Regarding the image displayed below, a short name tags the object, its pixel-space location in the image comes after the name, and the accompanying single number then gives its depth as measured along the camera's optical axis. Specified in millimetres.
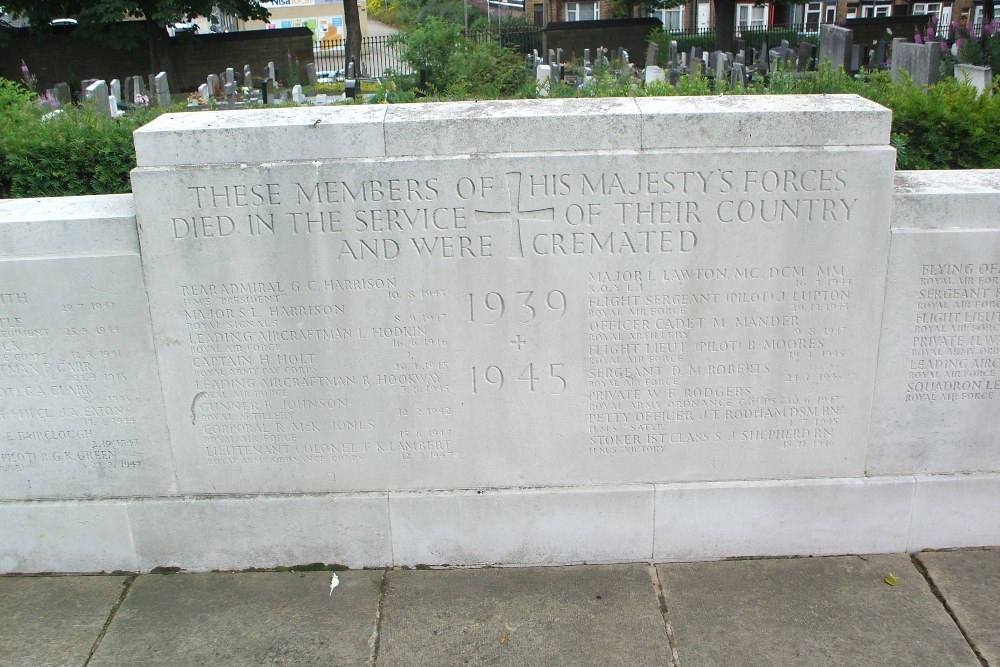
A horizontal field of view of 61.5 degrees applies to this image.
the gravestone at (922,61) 14305
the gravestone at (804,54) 22534
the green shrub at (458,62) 10648
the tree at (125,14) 24625
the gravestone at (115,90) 21062
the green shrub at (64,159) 5168
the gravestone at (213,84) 25200
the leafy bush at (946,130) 4836
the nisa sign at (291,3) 44969
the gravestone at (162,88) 20747
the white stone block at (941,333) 3699
